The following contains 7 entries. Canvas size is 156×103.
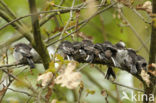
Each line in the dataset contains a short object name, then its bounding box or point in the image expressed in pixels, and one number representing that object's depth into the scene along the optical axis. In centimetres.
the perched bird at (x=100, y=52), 914
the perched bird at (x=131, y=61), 852
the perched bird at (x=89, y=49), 923
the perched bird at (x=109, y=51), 907
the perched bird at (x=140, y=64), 863
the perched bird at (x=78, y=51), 952
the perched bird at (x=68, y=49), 947
